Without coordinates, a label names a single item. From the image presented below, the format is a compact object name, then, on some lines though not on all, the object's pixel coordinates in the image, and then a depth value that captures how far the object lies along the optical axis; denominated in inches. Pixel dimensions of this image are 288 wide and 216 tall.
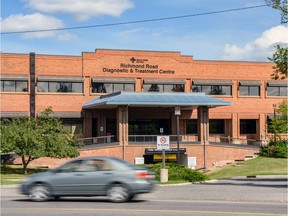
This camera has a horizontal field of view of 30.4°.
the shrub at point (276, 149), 1962.6
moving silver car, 673.6
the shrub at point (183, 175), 1136.8
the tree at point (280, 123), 2076.8
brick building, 2009.1
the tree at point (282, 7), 1005.8
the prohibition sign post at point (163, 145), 1074.1
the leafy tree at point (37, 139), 1443.2
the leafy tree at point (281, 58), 979.9
